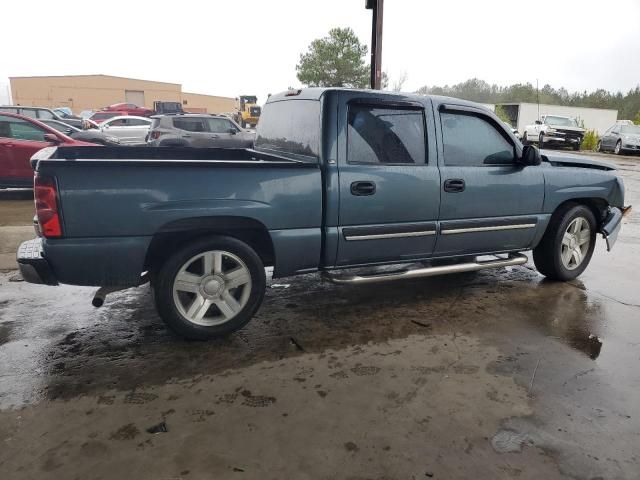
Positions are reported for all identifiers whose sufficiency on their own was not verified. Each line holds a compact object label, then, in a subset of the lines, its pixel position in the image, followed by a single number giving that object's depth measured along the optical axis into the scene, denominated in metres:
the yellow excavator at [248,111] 37.72
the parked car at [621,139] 22.98
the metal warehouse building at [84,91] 57.31
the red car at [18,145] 8.93
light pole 7.82
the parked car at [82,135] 11.97
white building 36.75
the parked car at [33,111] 15.39
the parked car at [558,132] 25.42
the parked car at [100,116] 27.83
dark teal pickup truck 3.13
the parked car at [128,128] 19.44
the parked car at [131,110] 32.03
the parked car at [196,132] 14.16
